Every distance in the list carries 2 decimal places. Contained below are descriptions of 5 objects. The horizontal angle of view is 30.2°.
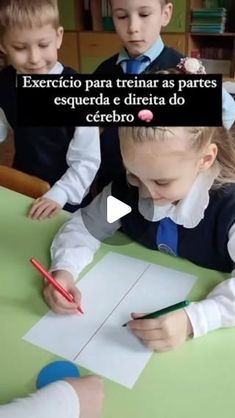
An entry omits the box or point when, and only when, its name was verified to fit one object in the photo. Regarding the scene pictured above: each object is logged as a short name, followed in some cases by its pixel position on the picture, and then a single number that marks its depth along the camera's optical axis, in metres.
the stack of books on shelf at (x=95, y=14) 2.66
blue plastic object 0.47
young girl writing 0.53
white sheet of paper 0.49
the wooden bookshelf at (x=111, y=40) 2.40
